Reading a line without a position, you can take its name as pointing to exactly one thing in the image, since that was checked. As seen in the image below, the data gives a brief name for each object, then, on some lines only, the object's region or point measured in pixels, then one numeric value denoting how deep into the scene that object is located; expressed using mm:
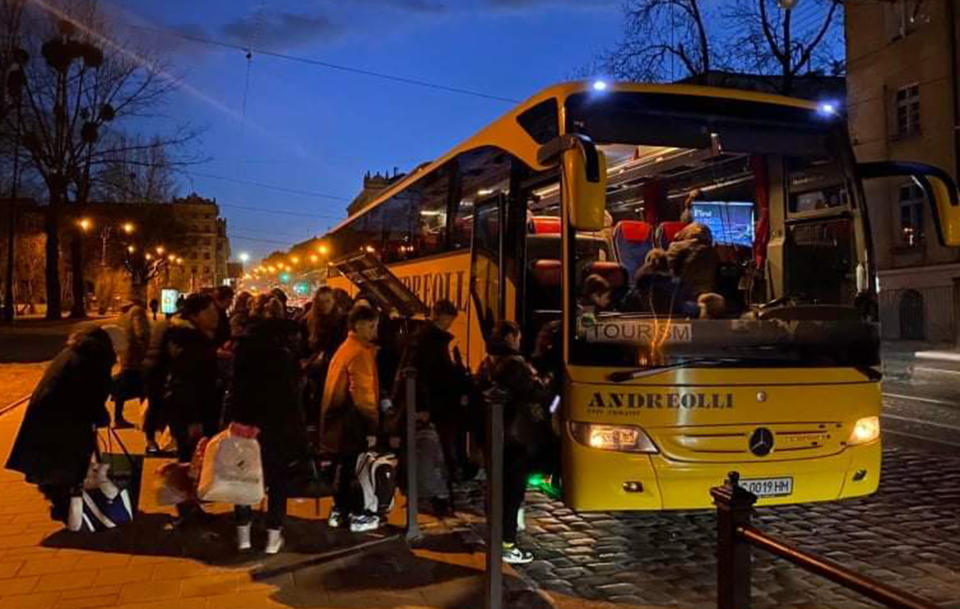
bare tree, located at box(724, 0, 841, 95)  29219
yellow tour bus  5492
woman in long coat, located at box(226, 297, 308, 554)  5633
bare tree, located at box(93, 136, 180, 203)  35750
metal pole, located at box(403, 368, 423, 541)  6215
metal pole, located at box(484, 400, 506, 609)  4676
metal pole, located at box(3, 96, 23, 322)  34369
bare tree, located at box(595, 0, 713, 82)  29719
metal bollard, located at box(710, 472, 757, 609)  2879
